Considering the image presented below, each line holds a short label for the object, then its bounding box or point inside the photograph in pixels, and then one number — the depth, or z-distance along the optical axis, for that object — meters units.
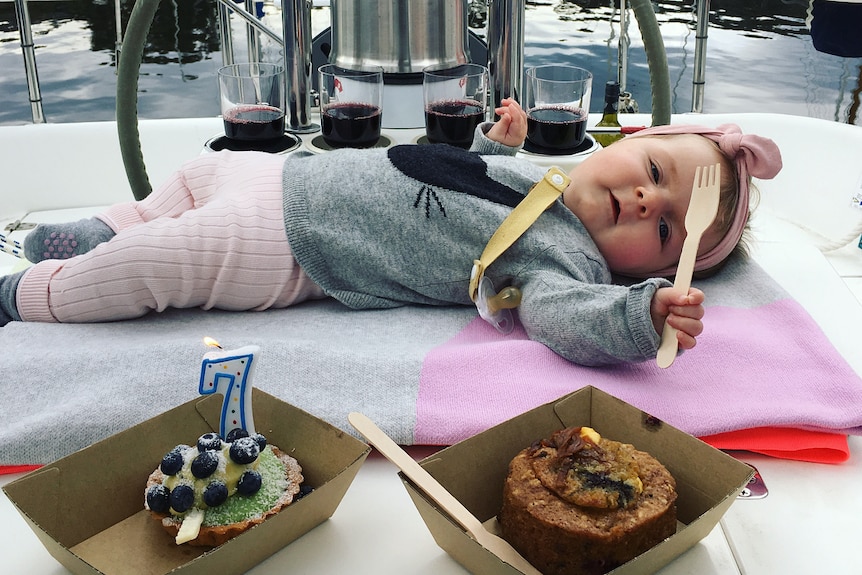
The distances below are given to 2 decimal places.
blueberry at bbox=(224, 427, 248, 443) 0.74
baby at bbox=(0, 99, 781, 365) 1.09
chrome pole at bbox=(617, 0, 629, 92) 2.09
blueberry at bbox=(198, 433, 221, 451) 0.70
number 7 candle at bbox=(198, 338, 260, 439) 0.73
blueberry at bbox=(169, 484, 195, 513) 0.68
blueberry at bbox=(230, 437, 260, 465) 0.70
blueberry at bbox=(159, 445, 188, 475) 0.70
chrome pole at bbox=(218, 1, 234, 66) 2.14
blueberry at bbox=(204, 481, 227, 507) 0.68
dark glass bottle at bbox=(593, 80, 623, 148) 1.63
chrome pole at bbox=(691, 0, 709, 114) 2.05
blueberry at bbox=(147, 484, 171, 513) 0.69
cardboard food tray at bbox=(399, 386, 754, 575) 0.68
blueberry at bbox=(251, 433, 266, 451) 0.72
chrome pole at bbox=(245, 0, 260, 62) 1.97
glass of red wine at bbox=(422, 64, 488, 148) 1.44
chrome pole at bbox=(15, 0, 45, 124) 2.08
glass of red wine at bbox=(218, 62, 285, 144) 1.48
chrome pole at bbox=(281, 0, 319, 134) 1.54
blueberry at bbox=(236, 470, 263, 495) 0.70
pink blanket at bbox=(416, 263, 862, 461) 0.88
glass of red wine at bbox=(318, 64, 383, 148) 1.46
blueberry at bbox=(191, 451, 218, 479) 0.69
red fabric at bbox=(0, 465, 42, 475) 0.84
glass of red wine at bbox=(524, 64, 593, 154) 1.46
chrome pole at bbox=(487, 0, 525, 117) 1.54
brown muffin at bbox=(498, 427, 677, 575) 0.65
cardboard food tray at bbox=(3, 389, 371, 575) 0.68
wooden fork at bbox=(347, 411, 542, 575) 0.68
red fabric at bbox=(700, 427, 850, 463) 0.87
